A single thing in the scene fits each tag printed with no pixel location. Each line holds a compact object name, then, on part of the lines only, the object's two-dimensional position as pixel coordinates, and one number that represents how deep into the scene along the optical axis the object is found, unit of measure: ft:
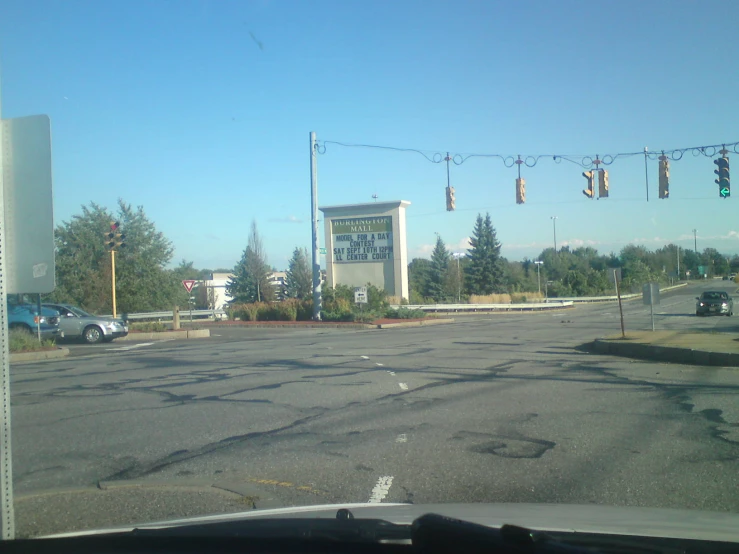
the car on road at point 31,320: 79.51
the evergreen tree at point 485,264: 244.63
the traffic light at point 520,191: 77.66
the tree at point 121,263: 148.97
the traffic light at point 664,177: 72.08
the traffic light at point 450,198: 83.46
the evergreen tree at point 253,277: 215.51
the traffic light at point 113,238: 85.40
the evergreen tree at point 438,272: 249.69
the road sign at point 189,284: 106.01
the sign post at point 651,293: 65.72
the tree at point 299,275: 227.61
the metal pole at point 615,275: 68.43
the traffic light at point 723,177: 69.10
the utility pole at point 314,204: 114.62
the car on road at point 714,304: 119.55
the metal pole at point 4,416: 13.19
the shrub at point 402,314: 125.29
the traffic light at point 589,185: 73.46
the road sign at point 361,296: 112.16
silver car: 84.69
